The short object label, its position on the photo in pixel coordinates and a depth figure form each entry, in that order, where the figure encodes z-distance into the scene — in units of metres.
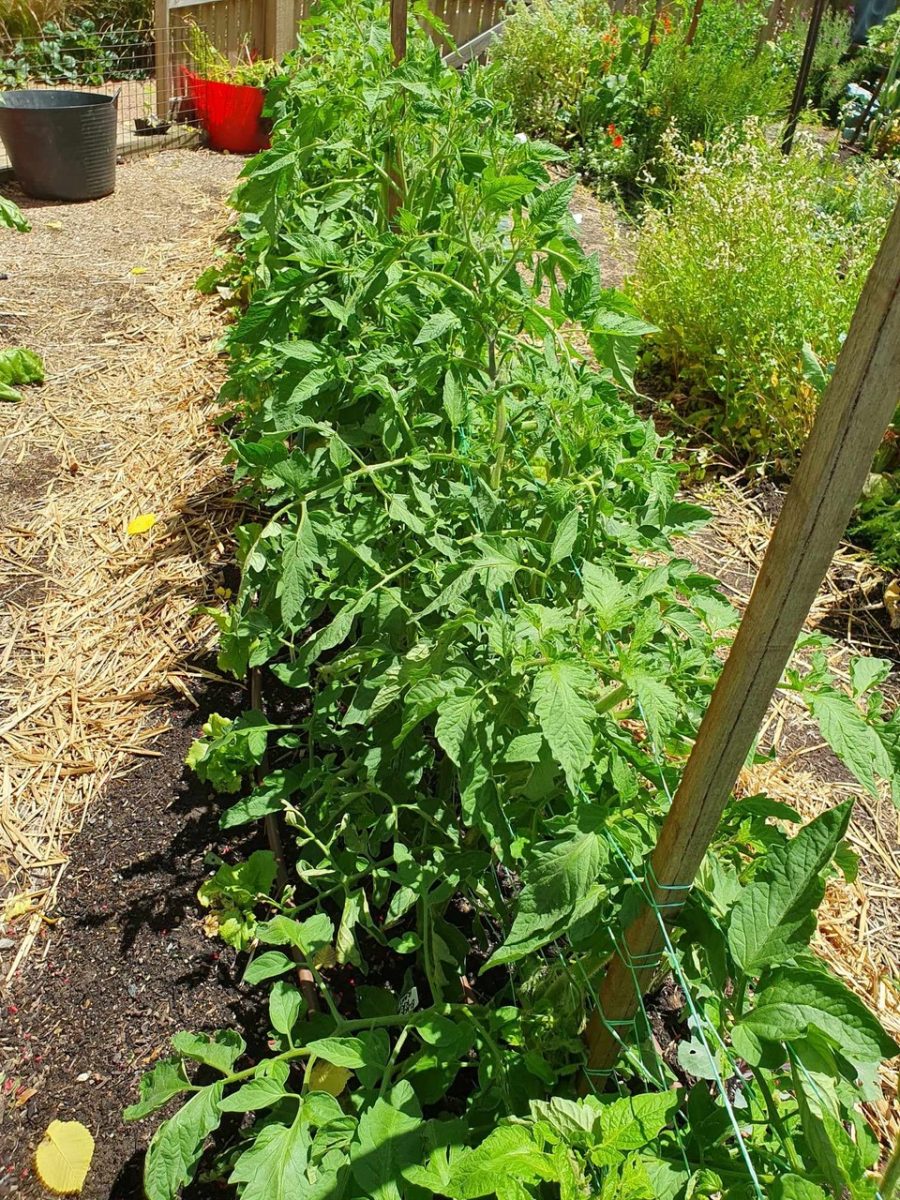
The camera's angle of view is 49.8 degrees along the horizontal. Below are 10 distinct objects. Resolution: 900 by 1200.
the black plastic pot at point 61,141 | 5.91
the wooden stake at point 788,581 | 0.86
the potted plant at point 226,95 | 7.28
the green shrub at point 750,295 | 4.10
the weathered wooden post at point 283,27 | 8.10
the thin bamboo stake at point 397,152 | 2.59
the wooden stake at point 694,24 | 8.09
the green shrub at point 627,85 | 7.55
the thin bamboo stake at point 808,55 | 6.49
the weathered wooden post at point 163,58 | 7.18
